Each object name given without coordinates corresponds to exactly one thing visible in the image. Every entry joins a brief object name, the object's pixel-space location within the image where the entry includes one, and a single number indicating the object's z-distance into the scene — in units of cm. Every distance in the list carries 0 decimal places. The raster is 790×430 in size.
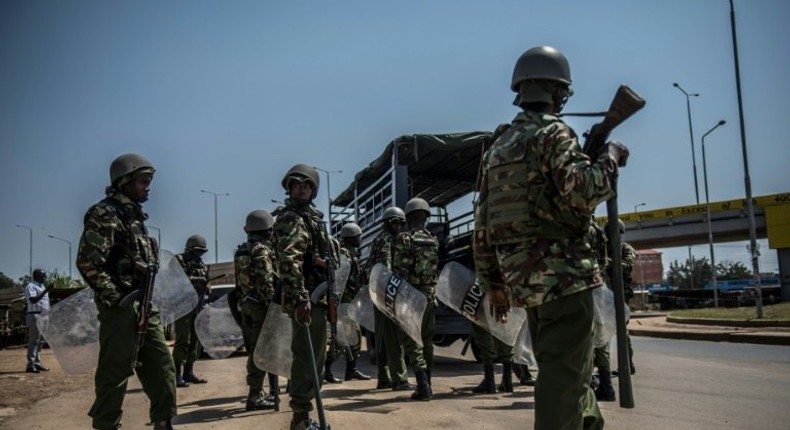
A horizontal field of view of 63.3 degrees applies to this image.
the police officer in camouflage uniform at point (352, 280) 846
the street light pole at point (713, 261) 2658
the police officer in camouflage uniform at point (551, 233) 283
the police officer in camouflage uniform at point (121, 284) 427
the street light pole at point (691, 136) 3095
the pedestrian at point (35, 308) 1130
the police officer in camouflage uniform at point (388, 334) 700
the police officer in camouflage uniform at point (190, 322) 875
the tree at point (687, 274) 7716
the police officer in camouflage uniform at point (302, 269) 465
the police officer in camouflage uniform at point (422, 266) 693
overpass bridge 3073
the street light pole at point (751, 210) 1745
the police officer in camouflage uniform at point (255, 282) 630
